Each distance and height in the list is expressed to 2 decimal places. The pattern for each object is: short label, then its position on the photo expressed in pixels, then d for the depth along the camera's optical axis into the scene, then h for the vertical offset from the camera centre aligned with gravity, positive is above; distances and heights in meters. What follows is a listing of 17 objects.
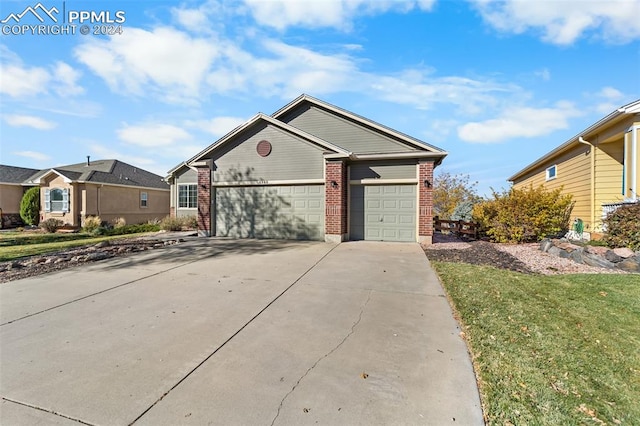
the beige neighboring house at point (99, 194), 18.52 +1.05
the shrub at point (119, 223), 17.43 -1.04
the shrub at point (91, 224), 16.35 -0.99
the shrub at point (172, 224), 15.92 -0.92
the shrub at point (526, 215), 10.07 -0.21
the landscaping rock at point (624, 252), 6.64 -1.06
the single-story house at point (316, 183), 10.97 +1.08
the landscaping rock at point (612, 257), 6.61 -1.16
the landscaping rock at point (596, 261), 6.58 -1.27
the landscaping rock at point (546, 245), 8.35 -1.10
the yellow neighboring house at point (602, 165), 8.56 +1.67
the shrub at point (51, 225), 16.98 -1.08
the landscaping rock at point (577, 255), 7.06 -1.21
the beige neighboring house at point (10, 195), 20.59 +0.97
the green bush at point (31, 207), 19.62 +0.06
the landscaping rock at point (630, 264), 6.25 -1.27
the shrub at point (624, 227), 7.23 -0.48
